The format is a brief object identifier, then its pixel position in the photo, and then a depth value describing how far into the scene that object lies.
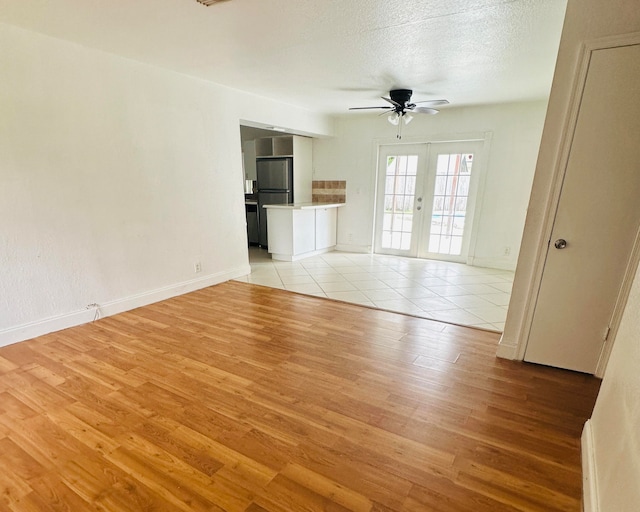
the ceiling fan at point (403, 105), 3.68
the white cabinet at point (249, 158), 6.24
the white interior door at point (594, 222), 1.84
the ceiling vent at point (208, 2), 1.90
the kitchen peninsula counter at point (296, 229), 5.11
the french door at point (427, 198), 5.01
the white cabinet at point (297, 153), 5.75
